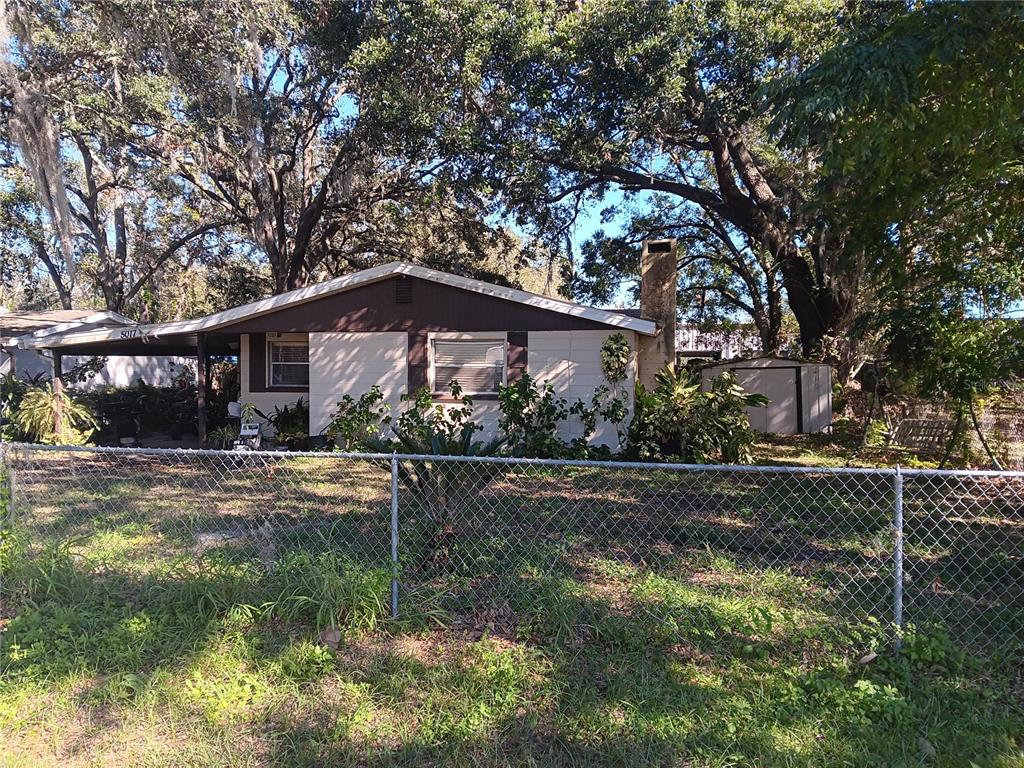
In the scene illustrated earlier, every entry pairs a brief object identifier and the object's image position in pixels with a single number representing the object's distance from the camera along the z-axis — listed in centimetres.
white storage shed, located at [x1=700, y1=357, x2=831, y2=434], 1530
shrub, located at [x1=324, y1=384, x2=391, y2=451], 1057
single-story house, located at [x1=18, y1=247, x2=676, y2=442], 1093
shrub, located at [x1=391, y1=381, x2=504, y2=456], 504
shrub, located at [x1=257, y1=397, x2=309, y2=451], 1184
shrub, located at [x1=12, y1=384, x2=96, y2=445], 1120
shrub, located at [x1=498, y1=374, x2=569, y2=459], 1025
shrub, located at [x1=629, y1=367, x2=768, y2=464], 1004
